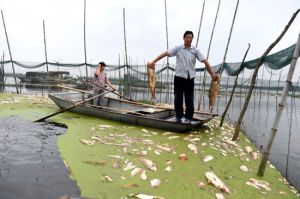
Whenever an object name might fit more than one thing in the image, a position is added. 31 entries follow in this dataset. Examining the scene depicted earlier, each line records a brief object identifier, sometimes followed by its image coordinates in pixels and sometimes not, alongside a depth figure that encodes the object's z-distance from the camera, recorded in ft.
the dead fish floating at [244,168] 10.78
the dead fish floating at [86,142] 12.99
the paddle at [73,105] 18.65
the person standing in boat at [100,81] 23.06
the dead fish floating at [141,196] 7.29
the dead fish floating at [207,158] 11.57
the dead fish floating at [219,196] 7.75
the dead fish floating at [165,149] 12.52
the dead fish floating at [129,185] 8.10
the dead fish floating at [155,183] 8.30
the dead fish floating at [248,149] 14.06
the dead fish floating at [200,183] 8.59
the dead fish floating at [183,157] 11.44
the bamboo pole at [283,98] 8.66
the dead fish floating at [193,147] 13.00
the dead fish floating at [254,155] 12.94
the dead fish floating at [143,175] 8.92
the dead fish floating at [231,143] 14.85
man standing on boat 15.10
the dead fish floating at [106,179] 8.43
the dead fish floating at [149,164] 9.94
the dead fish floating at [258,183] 8.97
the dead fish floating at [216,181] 8.38
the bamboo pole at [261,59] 10.11
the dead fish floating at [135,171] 9.19
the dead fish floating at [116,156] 11.00
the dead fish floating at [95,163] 10.00
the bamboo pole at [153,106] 19.50
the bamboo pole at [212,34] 24.71
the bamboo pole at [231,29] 19.24
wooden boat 16.87
